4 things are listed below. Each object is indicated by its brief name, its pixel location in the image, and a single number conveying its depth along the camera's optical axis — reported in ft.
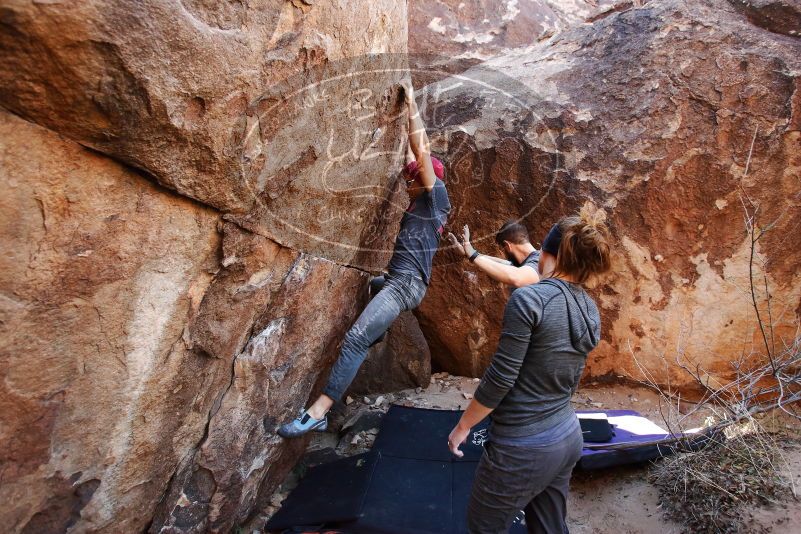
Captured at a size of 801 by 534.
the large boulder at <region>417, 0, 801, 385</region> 11.40
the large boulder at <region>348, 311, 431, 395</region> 13.29
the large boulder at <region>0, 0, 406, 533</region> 5.46
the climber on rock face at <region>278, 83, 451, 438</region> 8.73
